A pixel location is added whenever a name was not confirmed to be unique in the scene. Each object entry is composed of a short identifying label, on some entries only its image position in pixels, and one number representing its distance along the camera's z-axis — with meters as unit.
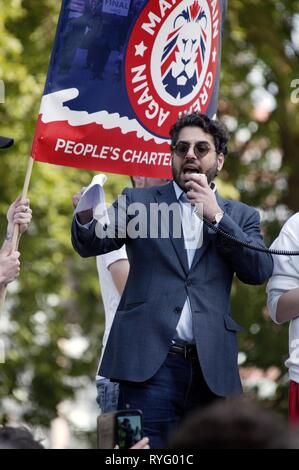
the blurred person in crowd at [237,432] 5.17
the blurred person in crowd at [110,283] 11.70
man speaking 10.35
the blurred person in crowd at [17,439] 6.52
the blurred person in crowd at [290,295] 11.01
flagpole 11.21
